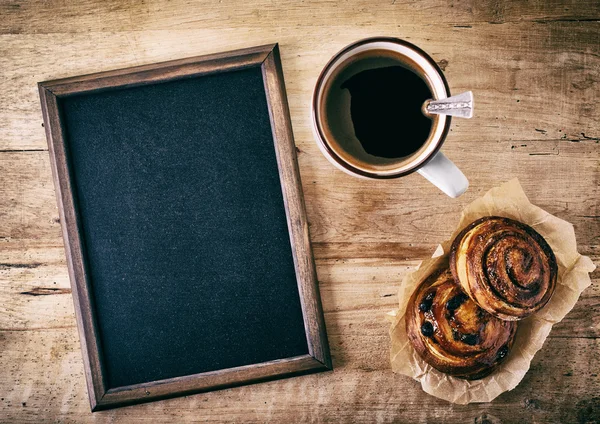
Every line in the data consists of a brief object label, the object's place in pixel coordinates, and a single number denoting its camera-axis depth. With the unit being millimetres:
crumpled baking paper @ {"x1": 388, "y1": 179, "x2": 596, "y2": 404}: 732
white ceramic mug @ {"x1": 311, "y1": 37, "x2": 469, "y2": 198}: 577
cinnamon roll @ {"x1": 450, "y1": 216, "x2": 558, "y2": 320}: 614
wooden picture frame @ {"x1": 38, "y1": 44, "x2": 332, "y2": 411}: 760
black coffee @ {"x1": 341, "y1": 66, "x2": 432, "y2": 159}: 603
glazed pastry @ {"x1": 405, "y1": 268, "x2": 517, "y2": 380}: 666
